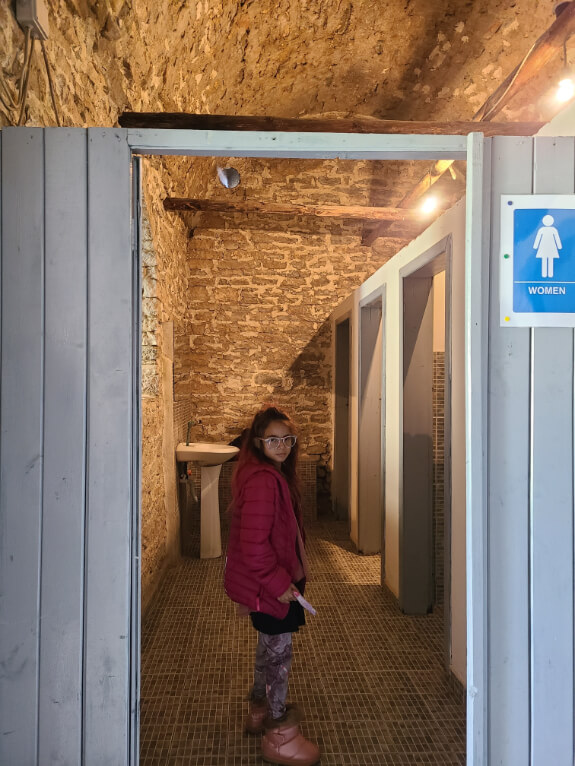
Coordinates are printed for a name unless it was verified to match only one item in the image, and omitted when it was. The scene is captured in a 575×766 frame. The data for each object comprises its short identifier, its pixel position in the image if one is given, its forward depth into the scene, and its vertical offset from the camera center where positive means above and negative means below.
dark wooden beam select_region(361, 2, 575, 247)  2.80 +2.10
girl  1.86 -0.76
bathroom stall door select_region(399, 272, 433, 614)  3.20 -0.47
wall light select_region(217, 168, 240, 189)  3.12 +1.41
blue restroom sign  1.50 +0.38
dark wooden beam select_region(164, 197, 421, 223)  4.91 +1.78
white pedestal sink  4.38 -1.03
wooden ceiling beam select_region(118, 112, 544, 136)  2.93 +1.67
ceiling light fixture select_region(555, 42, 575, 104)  3.41 +2.14
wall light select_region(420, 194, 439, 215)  4.64 +1.75
